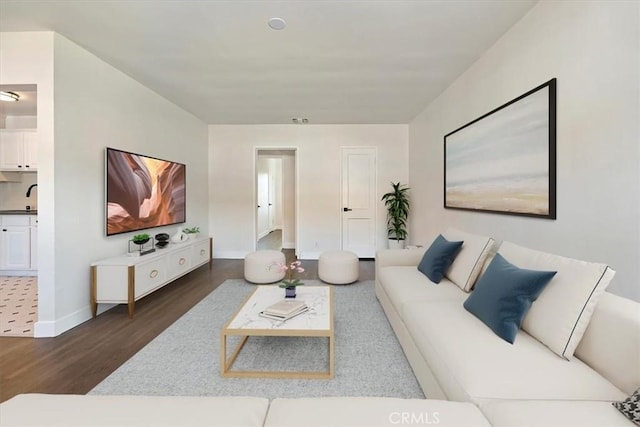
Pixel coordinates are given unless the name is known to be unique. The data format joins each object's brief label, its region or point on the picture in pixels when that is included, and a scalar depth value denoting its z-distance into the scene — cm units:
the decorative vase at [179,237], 404
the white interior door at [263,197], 853
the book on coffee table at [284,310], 197
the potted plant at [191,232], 428
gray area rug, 171
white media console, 274
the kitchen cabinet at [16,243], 402
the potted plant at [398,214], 521
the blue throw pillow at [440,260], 250
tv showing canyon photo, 303
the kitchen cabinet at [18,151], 420
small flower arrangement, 232
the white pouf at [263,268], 376
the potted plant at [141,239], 321
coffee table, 180
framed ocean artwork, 199
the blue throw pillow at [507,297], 145
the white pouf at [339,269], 374
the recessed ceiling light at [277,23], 225
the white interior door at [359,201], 552
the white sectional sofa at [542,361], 99
